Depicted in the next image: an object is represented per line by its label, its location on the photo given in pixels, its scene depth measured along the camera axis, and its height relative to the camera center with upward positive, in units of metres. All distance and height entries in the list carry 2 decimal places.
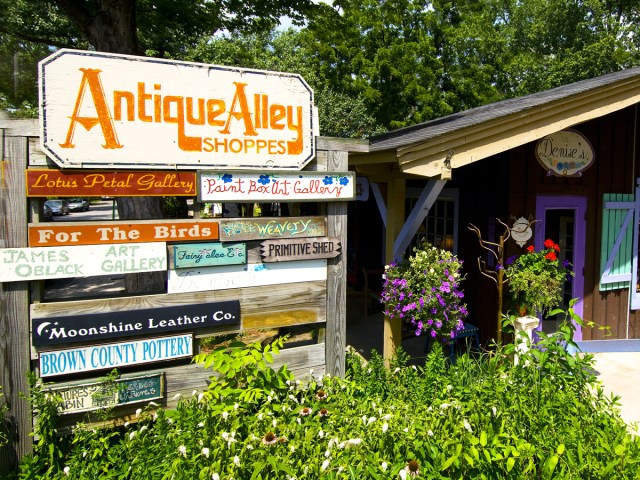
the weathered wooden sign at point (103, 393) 3.03 -1.17
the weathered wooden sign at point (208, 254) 3.30 -0.27
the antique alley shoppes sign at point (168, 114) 2.92 +0.68
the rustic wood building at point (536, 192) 4.66 +0.33
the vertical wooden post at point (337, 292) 3.85 -0.62
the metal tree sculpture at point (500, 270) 4.90 -0.62
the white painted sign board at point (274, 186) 3.32 +0.22
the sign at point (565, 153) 5.86 +0.83
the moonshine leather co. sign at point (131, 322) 2.97 -0.72
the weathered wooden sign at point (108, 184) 2.92 +0.20
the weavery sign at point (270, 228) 3.43 -0.09
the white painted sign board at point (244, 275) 3.34 -0.44
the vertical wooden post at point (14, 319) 2.86 -0.65
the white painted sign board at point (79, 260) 2.89 -0.29
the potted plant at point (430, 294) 4.40 -0.72
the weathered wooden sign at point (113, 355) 2.99 -0.92
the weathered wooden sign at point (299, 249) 3.60 -0.25
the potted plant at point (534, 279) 5.30 -0.68
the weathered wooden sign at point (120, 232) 2.93 -0.11
